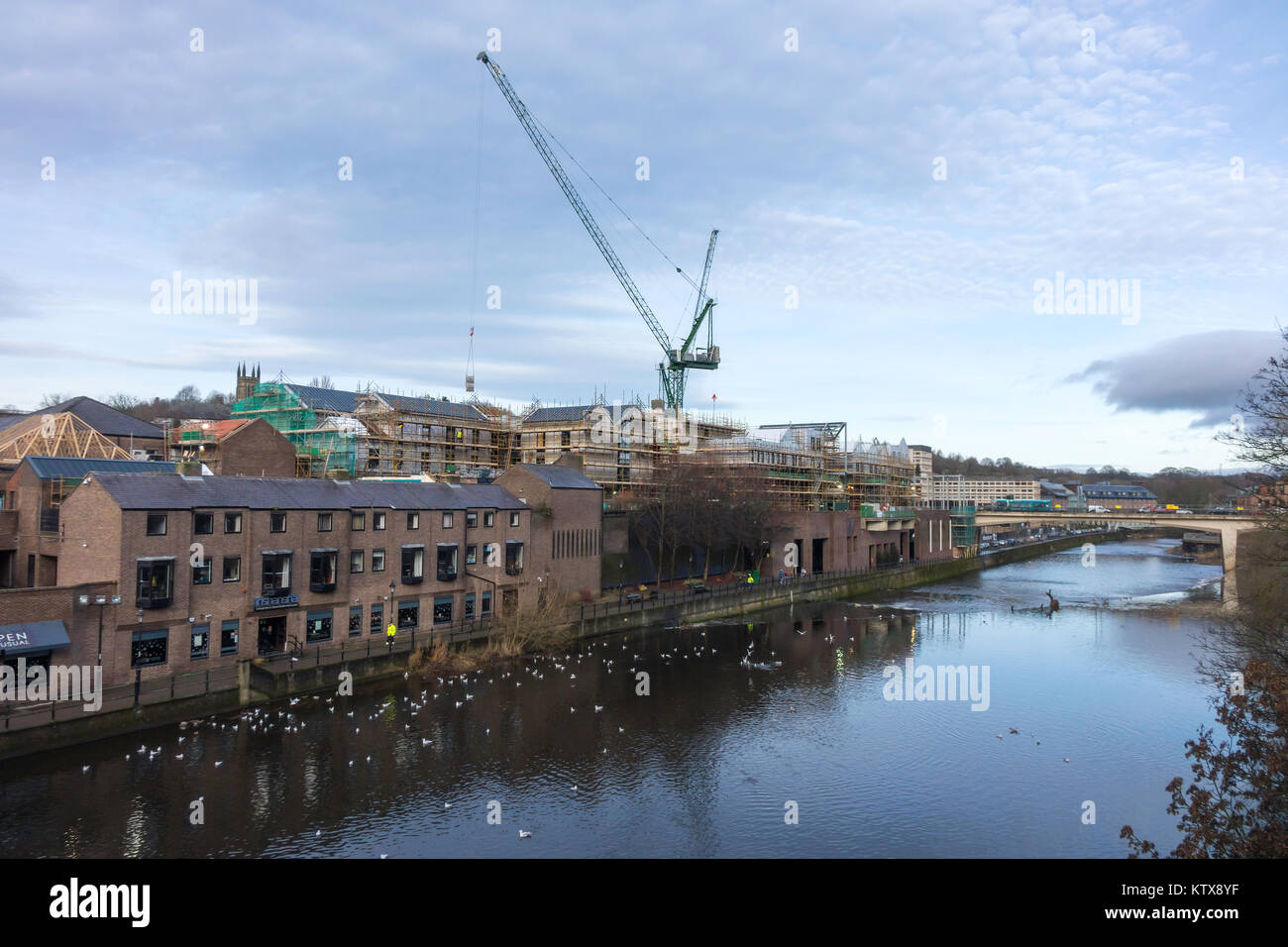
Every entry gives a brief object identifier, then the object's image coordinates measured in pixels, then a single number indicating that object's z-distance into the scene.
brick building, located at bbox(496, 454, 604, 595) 48.88
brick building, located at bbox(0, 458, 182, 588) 33.88
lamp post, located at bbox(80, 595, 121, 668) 28.00
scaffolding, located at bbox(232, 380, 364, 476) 59.38
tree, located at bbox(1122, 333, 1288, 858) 13.25
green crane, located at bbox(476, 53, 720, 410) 103.50
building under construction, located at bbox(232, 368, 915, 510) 61.84
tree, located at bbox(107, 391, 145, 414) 137.82
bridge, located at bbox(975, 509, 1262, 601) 72.94
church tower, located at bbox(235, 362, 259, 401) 99.56
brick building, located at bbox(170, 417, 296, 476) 49.84
